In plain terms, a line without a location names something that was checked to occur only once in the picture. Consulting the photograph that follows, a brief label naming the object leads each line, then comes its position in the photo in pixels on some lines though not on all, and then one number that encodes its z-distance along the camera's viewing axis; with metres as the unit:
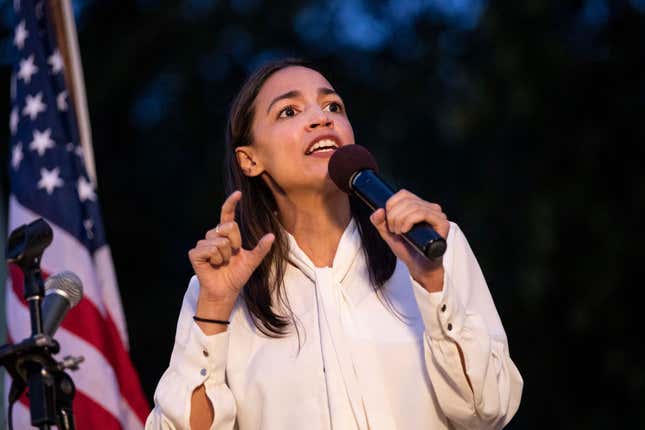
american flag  9.37
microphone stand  6.00
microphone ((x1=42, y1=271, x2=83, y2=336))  6.24
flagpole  10.45
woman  6.82
